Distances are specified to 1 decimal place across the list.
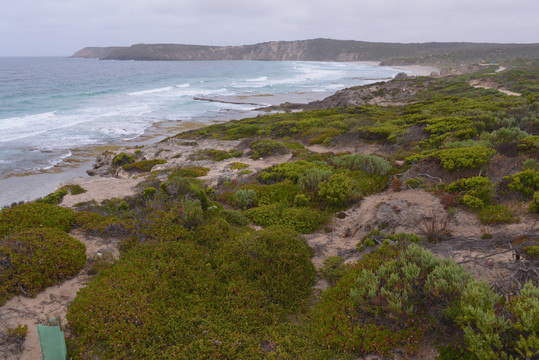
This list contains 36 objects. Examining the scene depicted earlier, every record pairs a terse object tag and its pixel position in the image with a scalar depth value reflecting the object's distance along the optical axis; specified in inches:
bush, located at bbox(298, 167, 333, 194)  413.7
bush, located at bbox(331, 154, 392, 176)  448.8
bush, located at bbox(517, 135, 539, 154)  411.3
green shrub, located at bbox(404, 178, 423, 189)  395.5
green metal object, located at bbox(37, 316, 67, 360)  166.9
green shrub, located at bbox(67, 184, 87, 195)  476.7
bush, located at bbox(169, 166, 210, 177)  566.6
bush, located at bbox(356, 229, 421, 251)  273.9
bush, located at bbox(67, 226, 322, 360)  183.9
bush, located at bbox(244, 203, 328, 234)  345.1
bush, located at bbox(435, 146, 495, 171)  388.8
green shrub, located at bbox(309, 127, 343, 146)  757.4
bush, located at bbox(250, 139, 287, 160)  685.9
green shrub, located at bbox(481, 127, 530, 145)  476.4
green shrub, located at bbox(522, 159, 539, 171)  354.8
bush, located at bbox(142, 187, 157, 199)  402.3
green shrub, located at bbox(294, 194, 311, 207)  389.1
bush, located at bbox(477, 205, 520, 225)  280.6
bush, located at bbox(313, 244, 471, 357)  186.1
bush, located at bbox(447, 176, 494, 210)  310.7
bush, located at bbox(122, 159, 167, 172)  678.5
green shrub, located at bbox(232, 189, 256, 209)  406.3
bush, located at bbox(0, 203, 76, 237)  286.0
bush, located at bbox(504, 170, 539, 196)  312.5
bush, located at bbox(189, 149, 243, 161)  713.7
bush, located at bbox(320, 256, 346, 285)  251.9
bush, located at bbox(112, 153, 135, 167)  744.3
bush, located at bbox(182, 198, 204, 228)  315.9
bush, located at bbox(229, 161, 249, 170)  593.6
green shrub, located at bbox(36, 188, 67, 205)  442.0
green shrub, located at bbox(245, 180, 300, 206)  407.8
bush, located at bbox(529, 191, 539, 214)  280.8
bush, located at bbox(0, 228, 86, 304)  220.1
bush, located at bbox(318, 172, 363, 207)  382.6
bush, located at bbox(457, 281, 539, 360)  146.9
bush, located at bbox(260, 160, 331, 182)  458.2
